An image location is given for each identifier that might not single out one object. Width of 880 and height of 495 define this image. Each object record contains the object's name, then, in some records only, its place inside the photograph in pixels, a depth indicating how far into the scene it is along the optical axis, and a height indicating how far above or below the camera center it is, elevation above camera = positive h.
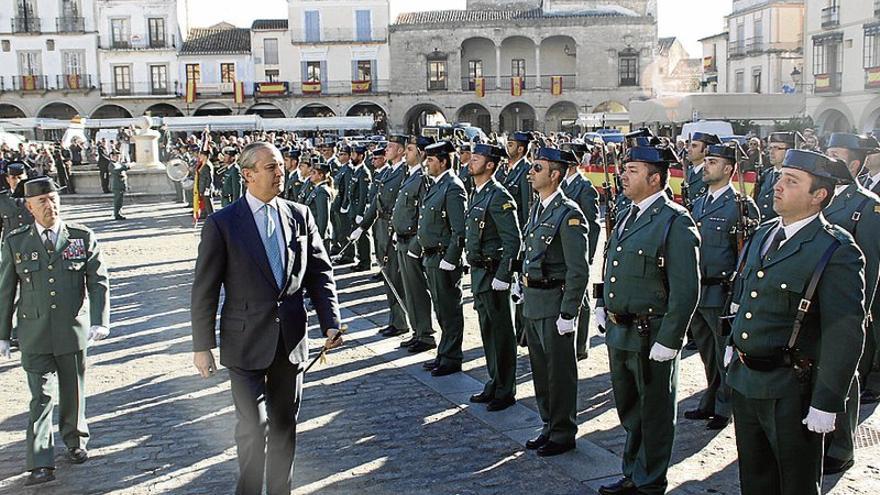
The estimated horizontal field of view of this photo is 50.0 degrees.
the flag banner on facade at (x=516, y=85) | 55.31 +1.51
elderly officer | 6.18 -1.24
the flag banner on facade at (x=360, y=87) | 55.97 +1.64
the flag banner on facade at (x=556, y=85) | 55.09 +1.45
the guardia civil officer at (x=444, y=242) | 8.53 -1.18
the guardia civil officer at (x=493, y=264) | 7.47 -1.21
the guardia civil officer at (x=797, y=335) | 4.24 -1.06
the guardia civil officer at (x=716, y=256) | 7.00 -1.12
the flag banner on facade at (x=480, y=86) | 55.22 +1.50
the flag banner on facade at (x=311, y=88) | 56.00 +1.64
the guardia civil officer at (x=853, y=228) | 6.00 -0.87
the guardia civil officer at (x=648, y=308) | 5.29 -1.13
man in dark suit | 5.02 -1.05
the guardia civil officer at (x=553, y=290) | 6.29 -1.20
